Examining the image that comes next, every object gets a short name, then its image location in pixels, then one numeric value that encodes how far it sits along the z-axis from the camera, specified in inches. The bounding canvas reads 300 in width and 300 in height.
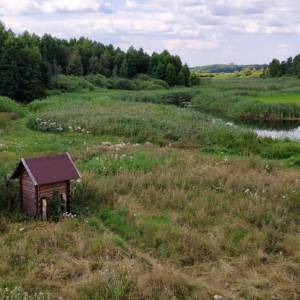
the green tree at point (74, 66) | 3070.9
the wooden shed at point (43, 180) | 472.1
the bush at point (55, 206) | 480.4
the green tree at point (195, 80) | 3673.7
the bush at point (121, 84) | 2925.7
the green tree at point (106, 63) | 3390.7
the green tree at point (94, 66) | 3326.8
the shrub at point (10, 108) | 1356.3
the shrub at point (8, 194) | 493.4
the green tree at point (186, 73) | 3577.8
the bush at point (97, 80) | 2864.2
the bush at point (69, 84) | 2381.9
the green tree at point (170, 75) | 3467.0
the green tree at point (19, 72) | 1979.6
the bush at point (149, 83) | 3021.7
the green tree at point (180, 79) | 3489.2
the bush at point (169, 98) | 2278.5
